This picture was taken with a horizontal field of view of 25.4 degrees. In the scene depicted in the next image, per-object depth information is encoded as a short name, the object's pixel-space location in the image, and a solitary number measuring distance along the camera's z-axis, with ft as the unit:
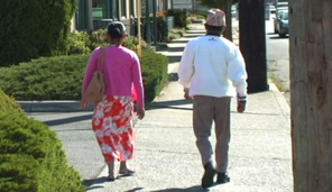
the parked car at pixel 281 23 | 133.69
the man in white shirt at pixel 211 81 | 23.00
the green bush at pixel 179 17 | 153.62
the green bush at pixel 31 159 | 15.67
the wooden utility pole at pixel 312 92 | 11.09
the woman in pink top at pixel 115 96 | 24.20
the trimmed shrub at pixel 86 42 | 59.72
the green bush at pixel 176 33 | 125.14
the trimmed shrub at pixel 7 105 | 21.62
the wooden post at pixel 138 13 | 46.40
